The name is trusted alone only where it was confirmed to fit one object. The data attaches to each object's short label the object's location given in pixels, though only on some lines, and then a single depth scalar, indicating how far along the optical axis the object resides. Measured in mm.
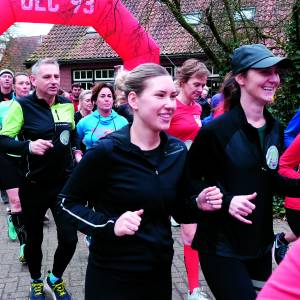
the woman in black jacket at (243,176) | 2426
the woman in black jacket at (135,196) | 2223
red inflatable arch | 7066
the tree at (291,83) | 7230
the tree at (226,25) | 8516
